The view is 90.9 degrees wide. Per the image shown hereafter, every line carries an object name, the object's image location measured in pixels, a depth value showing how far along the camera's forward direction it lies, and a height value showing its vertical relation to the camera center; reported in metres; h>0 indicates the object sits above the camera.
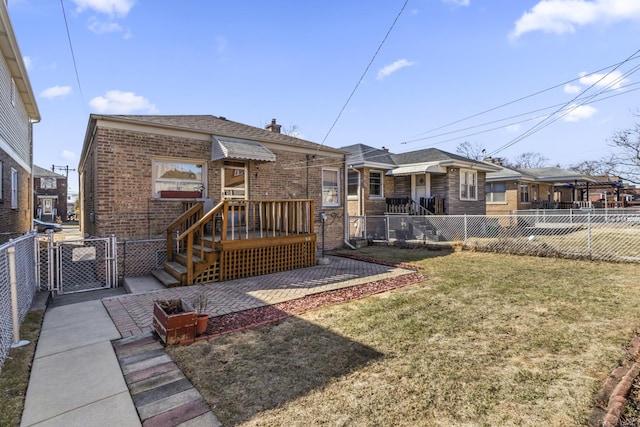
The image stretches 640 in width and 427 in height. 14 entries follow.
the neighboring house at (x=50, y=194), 37.41 +2.53
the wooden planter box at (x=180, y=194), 7.88 +0.47
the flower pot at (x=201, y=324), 4.09 -1.46
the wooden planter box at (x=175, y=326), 3.74 -1.37
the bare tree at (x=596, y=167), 27.23 +4.51
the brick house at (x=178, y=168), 7.18 +1.21
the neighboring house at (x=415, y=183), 15.38 +1.38
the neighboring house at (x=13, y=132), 7.43 +2.46
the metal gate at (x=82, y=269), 6.19 -1.24
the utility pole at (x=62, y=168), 51.55 +7.55
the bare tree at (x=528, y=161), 50.95 +7.81
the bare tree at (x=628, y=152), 24.48 +4.41
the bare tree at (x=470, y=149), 43.82 +8.47
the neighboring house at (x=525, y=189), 21.44 +1.44
